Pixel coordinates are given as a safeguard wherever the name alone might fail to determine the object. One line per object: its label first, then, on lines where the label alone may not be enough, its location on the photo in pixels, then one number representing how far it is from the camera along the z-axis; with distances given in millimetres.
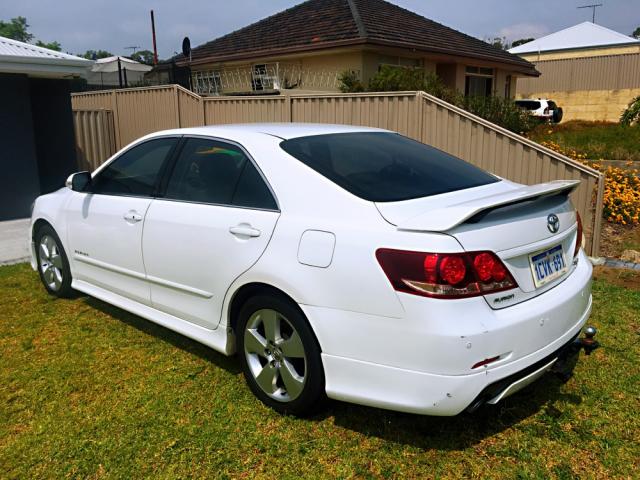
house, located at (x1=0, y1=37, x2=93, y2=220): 8906
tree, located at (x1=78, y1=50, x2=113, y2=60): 87006
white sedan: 2598
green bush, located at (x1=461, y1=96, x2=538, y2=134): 12188
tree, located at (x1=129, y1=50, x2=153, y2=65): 82619
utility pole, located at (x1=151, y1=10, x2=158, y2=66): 38284
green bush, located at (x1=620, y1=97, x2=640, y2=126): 11352
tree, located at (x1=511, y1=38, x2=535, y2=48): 75850
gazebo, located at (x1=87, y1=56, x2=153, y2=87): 20719
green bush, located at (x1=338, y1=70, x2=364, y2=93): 13956
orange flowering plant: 8000
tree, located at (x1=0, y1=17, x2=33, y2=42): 90144
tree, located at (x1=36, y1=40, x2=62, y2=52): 70806
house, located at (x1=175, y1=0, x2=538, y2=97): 17406
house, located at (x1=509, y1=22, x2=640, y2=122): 30391
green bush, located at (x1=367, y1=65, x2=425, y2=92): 13016
